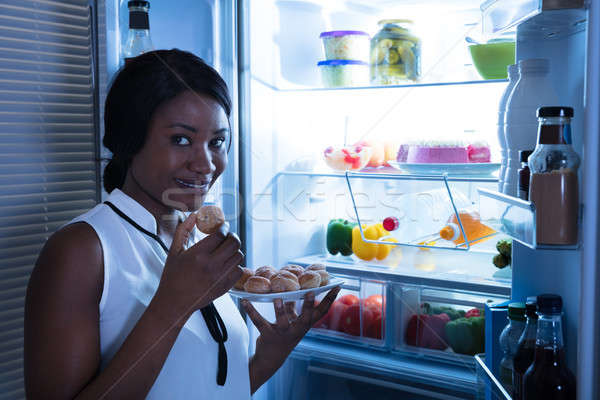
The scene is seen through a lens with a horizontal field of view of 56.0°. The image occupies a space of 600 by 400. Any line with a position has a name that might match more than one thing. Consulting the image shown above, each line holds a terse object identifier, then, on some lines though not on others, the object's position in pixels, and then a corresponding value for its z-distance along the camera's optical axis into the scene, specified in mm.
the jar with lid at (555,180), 801
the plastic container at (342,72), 1973
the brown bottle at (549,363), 885
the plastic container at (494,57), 1682
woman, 864
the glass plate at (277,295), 1285
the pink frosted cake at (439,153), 1739
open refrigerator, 1781
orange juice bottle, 1765
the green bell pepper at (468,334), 1743
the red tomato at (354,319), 1979
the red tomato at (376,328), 1958
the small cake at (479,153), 1736
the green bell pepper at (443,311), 1821
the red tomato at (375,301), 1960
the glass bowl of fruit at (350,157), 1975
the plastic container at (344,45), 1972
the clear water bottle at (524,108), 1060
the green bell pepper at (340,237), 2098
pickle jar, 1887
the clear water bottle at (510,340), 1053
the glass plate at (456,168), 1694
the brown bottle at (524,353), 980
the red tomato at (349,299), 2032
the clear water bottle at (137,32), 1370
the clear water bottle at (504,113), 1115
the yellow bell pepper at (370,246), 2002
